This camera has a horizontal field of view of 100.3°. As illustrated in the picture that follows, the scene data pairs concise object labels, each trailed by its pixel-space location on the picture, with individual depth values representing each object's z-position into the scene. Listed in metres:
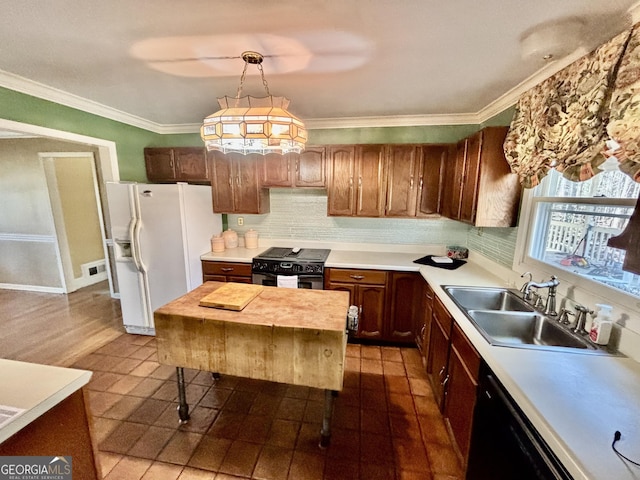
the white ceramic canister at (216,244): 3.28
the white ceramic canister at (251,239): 3.48
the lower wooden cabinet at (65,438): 0.85
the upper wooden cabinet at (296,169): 3.05
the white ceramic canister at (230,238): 3.48
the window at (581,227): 1.42
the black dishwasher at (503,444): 0.93
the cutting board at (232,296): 1.77
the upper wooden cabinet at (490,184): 2.09
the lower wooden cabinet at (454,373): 1.46
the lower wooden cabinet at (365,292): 2.82
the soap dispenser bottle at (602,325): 1.32
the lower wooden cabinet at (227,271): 3.06
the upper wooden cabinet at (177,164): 3.27
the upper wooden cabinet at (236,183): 3.18
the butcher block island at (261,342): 1.55
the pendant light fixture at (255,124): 1.53
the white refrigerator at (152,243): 2.85
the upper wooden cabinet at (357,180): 2.96
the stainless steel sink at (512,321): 1.42
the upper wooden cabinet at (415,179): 2.87
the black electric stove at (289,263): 2.87
